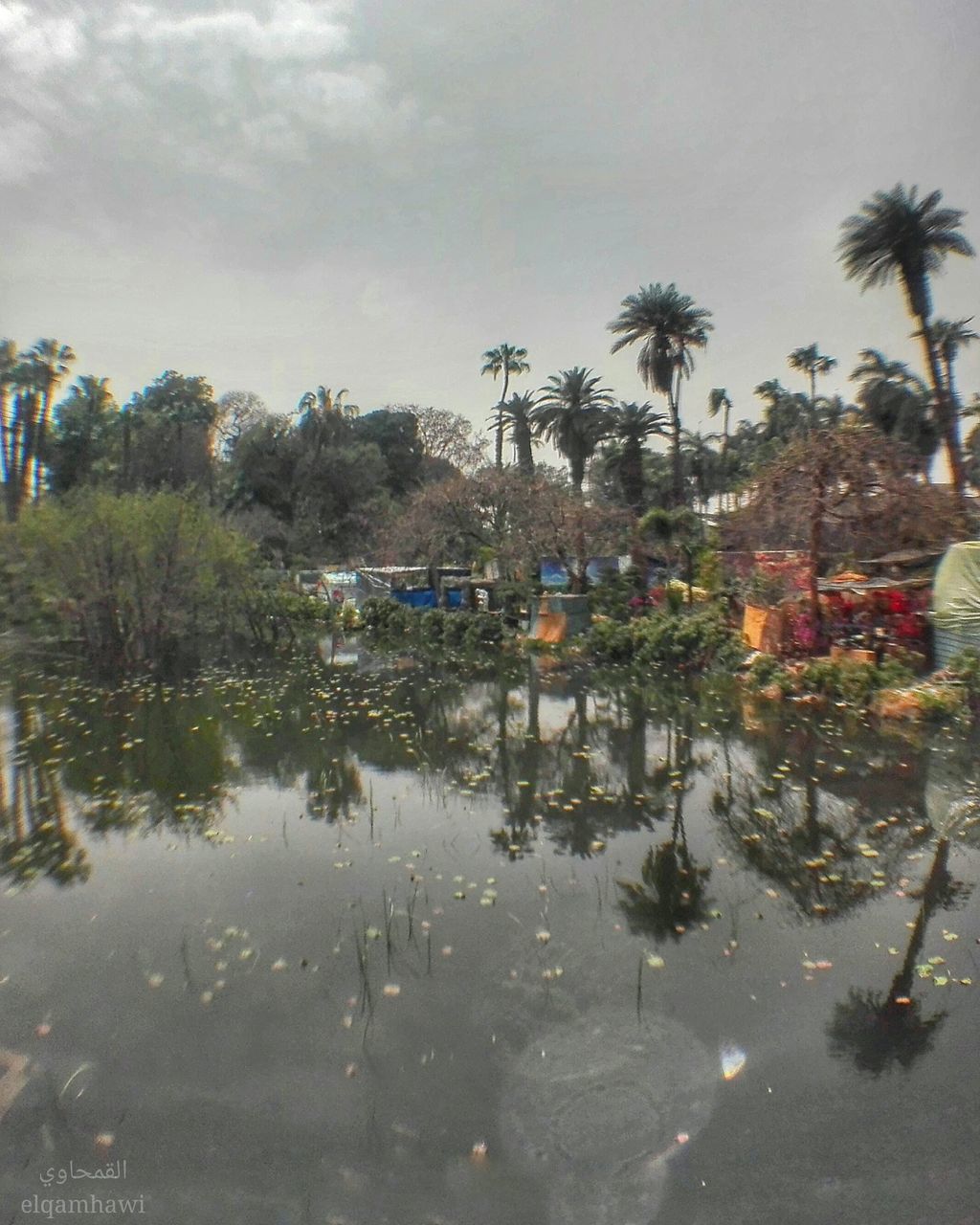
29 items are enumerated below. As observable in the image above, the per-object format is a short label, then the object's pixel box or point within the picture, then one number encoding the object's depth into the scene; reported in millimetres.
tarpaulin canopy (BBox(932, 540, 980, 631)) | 13977
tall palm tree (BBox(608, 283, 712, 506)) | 38031
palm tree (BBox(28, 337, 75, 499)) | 38188
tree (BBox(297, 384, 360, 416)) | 49469
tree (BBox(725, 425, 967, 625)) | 15617
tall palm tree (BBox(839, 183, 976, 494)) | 26719
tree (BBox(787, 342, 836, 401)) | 58875
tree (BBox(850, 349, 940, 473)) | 36594
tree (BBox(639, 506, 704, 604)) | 25875
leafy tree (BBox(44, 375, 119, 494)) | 48938
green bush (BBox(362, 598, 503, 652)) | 24000
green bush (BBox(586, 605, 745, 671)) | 18125
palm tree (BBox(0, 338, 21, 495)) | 36750
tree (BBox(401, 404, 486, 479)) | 51303
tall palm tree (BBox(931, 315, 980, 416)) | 28453
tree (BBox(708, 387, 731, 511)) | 66375
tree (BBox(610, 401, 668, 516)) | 40875
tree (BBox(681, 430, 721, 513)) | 58006
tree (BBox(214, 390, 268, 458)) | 54062
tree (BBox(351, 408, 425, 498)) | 53875
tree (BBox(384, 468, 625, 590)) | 24781
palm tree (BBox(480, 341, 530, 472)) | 51500
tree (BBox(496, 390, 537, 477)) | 45062
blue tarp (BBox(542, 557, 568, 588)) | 30859
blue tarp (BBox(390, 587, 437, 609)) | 30344
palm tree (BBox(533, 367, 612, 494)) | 41688
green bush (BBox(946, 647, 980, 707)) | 12312
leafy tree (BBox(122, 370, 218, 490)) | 47678
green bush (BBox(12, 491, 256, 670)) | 19438
